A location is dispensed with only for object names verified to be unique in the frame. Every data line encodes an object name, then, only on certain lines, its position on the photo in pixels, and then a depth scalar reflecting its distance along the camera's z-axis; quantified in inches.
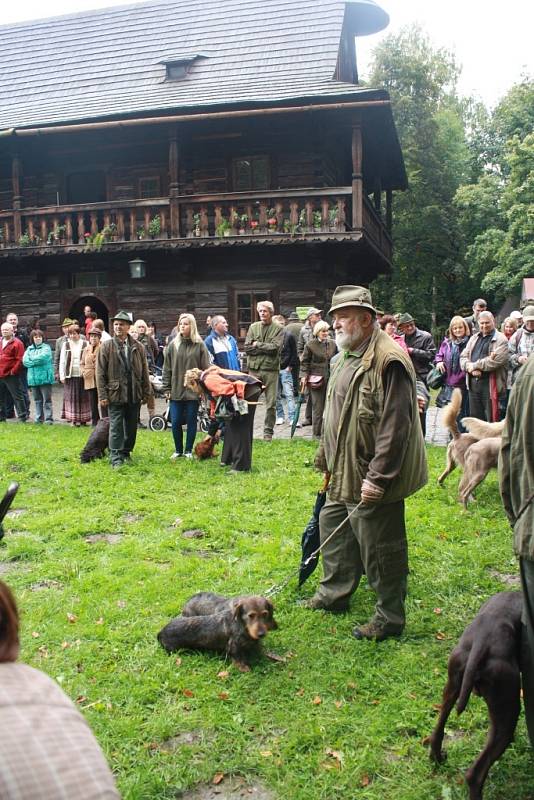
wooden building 652.1
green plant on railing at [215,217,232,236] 654.5
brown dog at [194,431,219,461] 374.6
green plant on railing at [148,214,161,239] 676.7
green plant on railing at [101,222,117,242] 690.2
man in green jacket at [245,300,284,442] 436.5
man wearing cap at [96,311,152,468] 353.7
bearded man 165.9
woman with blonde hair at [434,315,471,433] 384.5
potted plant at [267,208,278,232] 643.5
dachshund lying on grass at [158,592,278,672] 160.2
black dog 375.6
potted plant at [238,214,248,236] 650.2
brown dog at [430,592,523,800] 115.2
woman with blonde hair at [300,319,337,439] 418.6
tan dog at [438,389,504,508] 277.0
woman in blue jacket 487.5
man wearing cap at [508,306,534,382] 369.1
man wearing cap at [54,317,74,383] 501.3
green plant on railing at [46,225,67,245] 710.5
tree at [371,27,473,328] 1309.1
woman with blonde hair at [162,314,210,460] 370.9
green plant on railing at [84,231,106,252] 687.7
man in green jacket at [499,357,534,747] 118.4
